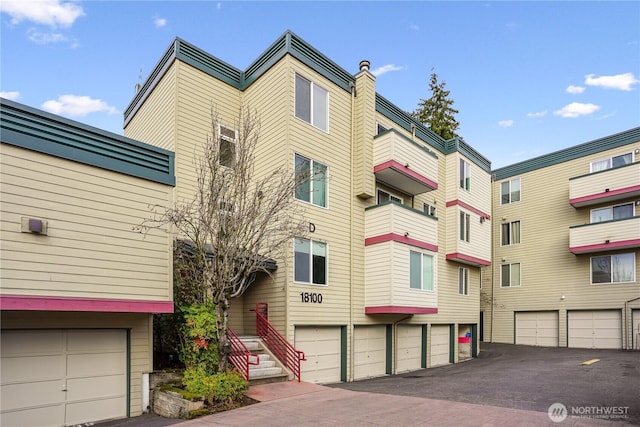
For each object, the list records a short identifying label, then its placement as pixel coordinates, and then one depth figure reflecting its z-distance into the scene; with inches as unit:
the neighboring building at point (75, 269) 306.5
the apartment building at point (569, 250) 853.8
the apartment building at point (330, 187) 523.2
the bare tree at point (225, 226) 378.0
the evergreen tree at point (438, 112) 1439.5
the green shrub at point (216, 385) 350.0
